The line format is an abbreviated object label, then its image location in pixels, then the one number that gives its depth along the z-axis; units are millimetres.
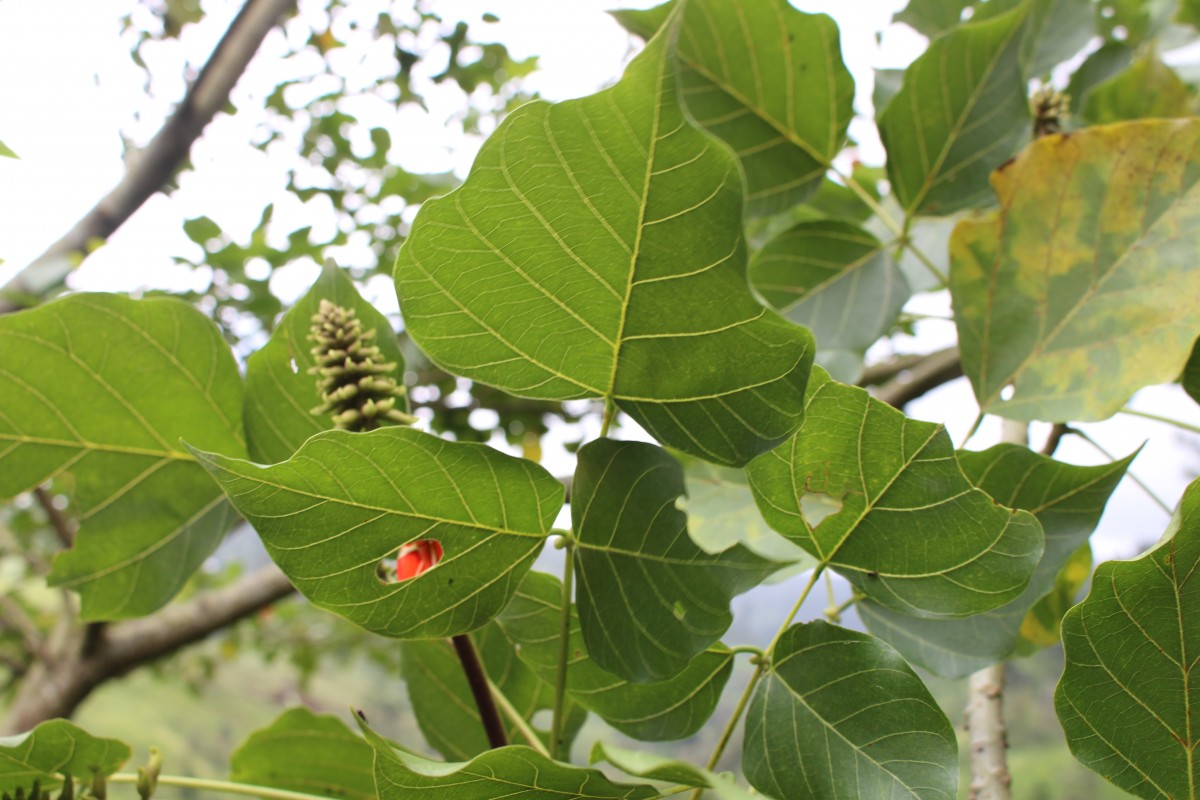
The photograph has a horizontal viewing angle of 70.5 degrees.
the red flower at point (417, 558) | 391
